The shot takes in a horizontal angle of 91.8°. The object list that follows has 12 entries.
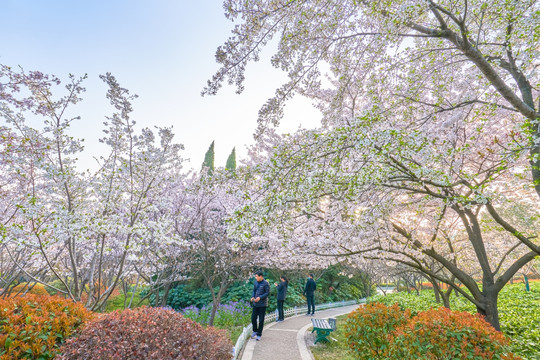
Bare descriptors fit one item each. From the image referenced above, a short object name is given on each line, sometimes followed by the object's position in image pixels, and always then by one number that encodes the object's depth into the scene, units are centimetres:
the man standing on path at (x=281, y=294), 933
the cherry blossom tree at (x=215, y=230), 630
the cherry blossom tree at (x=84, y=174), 440
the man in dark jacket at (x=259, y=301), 671
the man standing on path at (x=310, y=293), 1125
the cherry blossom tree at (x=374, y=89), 375
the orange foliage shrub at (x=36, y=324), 289
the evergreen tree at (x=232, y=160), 2672
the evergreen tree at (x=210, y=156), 2523
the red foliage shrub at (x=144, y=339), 297
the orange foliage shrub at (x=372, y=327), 530
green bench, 691
